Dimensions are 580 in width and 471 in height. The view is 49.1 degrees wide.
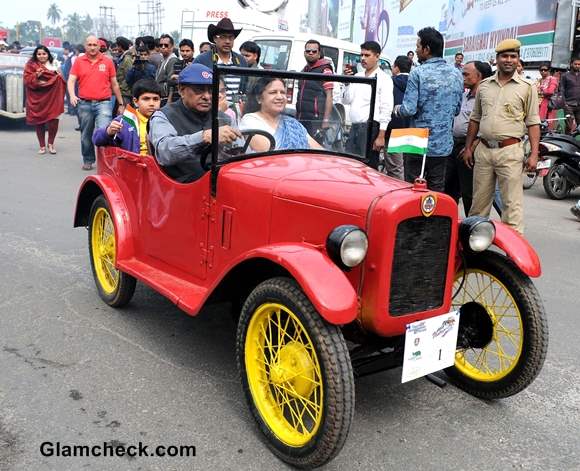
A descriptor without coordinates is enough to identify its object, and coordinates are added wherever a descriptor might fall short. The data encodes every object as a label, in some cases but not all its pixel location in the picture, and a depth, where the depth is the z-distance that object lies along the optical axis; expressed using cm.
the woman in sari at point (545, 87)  1234
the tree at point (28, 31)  11654
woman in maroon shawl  1122
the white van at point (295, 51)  1091
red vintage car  249
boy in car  430
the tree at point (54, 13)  14362
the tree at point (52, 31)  14894
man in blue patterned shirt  566
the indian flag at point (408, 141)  308
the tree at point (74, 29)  12488
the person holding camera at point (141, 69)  988
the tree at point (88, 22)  15068
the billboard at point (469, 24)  1327
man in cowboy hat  688
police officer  522
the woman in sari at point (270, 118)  330
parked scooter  848
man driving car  336
